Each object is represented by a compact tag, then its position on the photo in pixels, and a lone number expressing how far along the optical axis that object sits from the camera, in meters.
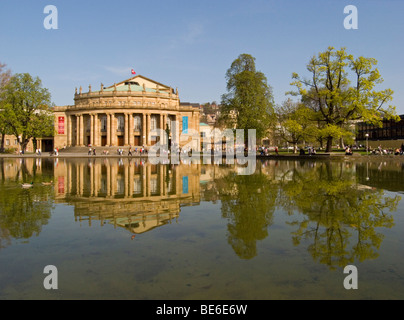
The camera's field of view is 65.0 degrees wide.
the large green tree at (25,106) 63.53
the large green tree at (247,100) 55.41
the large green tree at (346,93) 39.84
